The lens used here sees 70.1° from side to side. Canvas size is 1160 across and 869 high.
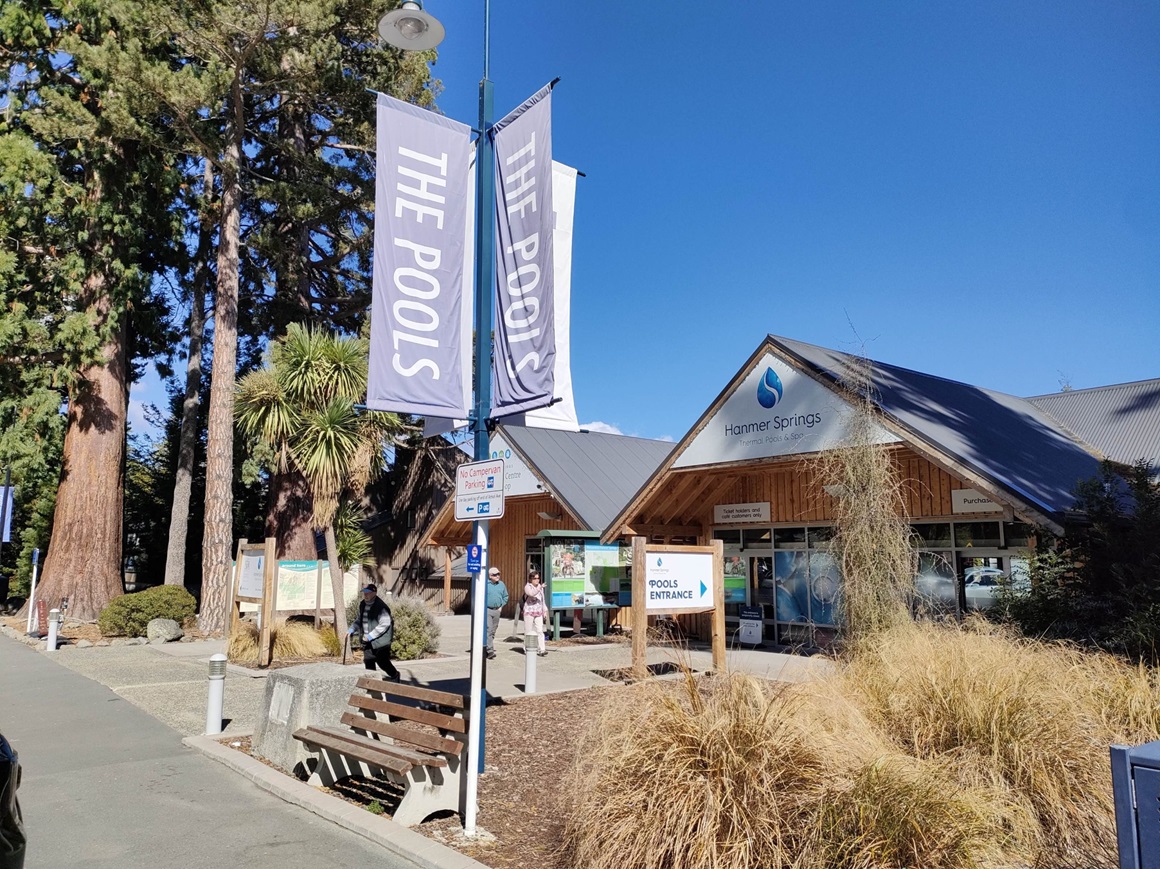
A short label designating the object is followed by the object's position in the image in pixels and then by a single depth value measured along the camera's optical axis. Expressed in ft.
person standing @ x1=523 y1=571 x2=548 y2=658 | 48.28
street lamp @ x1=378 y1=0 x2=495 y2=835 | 23.57
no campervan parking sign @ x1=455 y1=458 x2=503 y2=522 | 19.71
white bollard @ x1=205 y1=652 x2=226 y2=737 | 28.17
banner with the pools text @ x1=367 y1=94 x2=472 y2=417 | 22.08
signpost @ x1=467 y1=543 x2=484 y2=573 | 20.04
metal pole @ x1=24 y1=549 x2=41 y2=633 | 67.95
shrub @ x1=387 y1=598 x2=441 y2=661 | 48.52
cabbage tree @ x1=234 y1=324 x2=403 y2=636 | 50.11
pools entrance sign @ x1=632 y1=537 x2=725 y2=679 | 39.37
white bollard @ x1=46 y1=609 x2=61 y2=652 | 54.00
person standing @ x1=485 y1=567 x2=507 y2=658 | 48.39
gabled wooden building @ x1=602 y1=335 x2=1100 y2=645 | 40.96
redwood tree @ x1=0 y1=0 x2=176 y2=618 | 68.08
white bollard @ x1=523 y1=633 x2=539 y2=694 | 37.63
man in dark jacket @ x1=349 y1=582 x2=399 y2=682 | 33.65
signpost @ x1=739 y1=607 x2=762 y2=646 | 56.70
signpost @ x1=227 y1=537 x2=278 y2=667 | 45.93
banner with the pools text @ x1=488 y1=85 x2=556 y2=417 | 22.88
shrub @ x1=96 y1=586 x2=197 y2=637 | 61.67
